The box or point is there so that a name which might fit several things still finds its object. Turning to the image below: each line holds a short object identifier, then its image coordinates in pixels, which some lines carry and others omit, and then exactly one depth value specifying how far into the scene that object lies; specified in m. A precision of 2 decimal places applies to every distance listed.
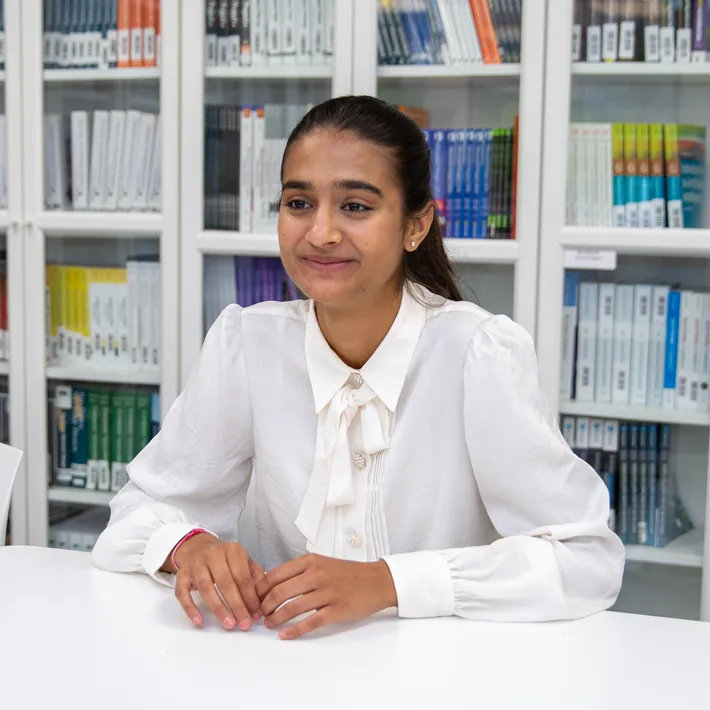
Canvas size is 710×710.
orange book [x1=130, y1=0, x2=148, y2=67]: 2.54
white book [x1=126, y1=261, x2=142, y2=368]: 2.64
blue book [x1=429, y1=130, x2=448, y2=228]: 2.38
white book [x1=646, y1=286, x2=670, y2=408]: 2.31
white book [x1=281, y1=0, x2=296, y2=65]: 2.46
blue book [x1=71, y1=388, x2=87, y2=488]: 2.73
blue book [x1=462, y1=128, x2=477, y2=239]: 2.35
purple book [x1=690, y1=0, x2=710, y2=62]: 2.20
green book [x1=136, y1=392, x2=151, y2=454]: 2.67
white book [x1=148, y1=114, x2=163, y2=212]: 2.54
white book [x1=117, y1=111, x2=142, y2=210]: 2.60
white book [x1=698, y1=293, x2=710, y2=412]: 2.28
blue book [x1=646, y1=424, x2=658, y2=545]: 2.35
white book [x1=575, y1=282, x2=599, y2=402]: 2.34
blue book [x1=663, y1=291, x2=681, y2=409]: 2.30
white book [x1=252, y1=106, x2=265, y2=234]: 2.50
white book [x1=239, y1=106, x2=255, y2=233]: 2.50
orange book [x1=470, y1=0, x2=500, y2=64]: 2.31
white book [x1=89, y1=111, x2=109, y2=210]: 2.64
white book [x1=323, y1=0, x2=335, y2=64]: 2.40
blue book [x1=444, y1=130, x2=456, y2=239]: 2.37
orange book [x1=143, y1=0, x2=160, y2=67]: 2.52
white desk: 0.89
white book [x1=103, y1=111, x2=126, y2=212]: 2.62
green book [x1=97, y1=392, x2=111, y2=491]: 2.73
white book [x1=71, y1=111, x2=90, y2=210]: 2.65
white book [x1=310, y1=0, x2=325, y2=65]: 2.42
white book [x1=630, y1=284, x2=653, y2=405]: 2.32
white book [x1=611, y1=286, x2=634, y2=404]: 2.34
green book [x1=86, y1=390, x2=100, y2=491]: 2.73
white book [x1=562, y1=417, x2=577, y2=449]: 2.39
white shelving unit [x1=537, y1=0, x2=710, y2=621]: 2.21
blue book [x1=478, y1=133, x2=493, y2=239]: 2.33
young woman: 1.24
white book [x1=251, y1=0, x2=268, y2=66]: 2.48
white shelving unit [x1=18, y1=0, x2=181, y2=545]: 2.48
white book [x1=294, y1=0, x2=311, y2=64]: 2.44
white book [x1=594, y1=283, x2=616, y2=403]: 2.34
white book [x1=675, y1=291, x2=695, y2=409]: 2.29
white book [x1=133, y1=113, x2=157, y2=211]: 2.56
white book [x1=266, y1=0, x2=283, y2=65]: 2.48
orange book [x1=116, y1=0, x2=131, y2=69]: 2.56
